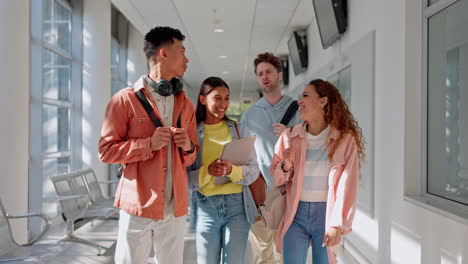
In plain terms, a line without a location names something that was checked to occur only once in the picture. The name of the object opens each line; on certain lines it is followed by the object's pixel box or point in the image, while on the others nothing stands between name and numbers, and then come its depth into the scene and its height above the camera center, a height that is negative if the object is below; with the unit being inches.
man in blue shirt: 135.8 +3.5
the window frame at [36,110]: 233.6 +9.9
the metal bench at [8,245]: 137.2 -33.4
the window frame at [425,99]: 136.1 +9.8
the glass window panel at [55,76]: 254.5 +31.0
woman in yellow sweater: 100.0 -13.7
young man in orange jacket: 79.7 -3.4
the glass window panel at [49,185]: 253.4 -28.7
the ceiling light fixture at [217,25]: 334.5 +78.1
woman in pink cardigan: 93.7 -8.7
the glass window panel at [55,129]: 255.9 +1.3
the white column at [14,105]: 174.6 +9.6
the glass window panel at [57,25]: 255.4 +60.3
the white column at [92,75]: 307.7 +35.9
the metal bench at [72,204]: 200.5 -31.3
